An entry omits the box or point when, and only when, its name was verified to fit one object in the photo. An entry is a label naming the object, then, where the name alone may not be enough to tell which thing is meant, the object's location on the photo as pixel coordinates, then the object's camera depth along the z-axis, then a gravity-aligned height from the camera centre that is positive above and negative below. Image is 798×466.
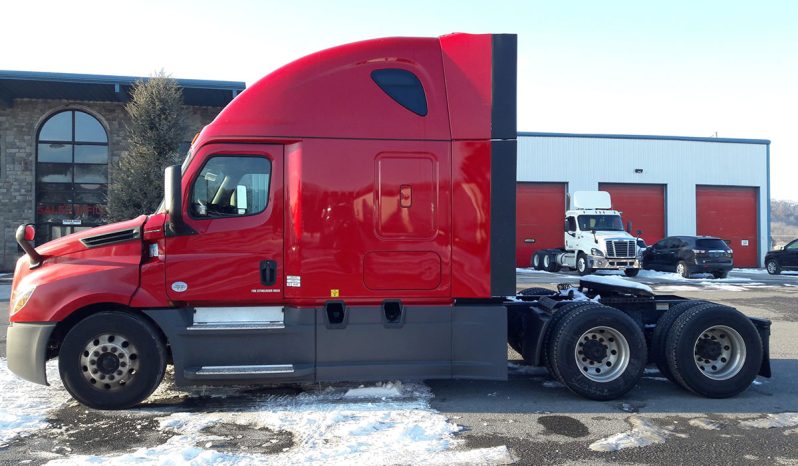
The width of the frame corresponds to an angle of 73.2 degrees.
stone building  22.33 +3.92
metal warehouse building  29.66 +3.61
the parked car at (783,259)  23.72 -0.47
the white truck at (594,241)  22.12 +0.27
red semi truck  4.93 -0.02
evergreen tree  19.12 +3.35
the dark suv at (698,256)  21.03 -0.32
